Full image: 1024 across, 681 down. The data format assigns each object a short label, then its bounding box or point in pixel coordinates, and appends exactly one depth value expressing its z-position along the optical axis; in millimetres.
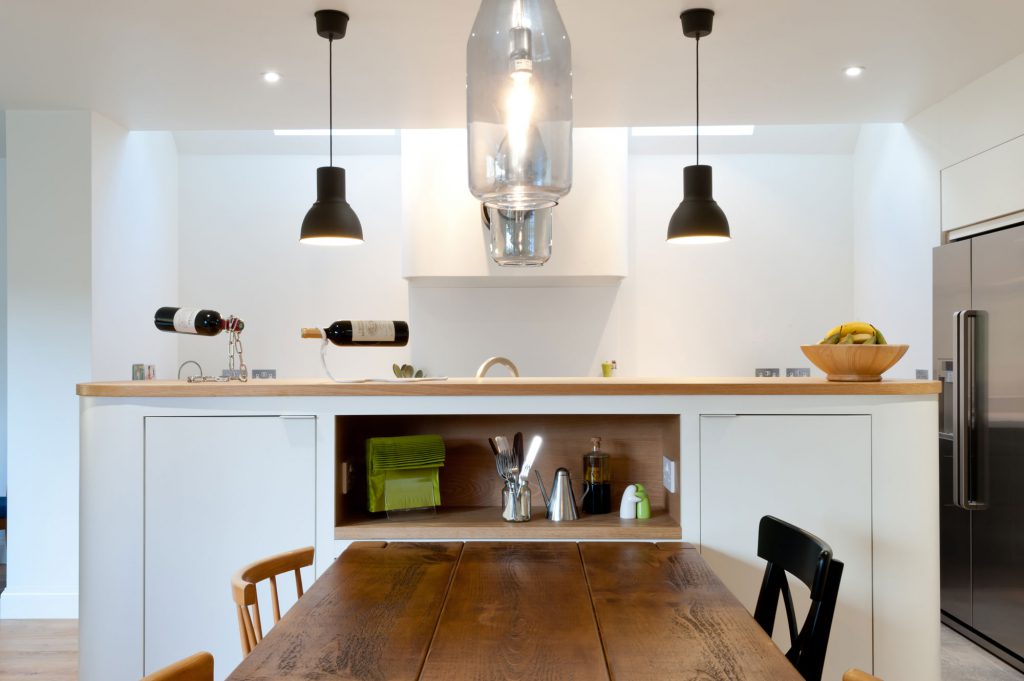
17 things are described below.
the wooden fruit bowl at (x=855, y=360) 2574
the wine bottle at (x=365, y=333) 2629
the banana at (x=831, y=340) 2674
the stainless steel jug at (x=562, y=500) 2621
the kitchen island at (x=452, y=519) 2553
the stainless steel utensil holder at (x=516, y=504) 2604
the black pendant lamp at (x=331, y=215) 3393
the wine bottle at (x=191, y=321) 2602
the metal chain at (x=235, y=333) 2711
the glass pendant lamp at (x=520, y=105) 1183
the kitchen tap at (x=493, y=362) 2906
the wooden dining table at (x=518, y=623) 1290
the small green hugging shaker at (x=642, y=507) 2660
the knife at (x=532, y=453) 2523
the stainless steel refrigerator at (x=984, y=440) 3377
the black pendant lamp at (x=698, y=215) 3393
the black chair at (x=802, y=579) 1605
